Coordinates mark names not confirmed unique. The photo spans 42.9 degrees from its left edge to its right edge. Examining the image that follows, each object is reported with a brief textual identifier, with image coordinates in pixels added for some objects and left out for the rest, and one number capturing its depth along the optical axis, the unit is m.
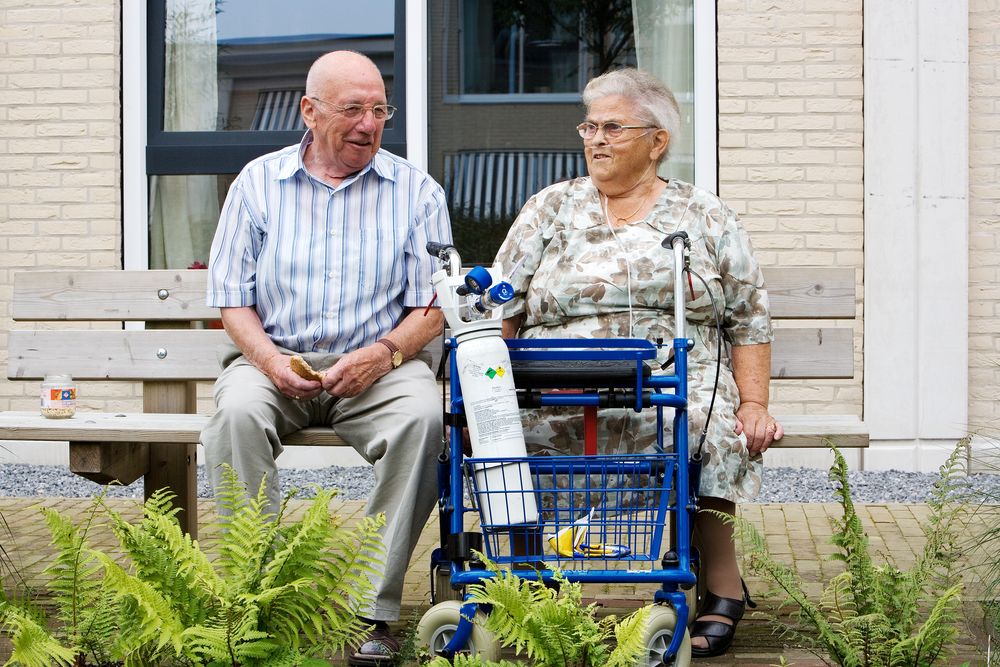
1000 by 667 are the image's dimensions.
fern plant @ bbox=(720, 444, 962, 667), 2.80
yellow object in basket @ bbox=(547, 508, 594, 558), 3.17
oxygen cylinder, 3.17
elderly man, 3.82
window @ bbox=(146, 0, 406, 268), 7.01
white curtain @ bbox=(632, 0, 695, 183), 6.89
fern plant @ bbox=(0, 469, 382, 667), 2.65
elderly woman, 3.69
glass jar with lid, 4.25
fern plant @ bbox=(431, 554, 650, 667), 2.71
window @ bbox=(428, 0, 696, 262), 6.94
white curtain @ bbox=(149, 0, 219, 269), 7.11
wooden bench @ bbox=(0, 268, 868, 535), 4.46
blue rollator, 3.15
